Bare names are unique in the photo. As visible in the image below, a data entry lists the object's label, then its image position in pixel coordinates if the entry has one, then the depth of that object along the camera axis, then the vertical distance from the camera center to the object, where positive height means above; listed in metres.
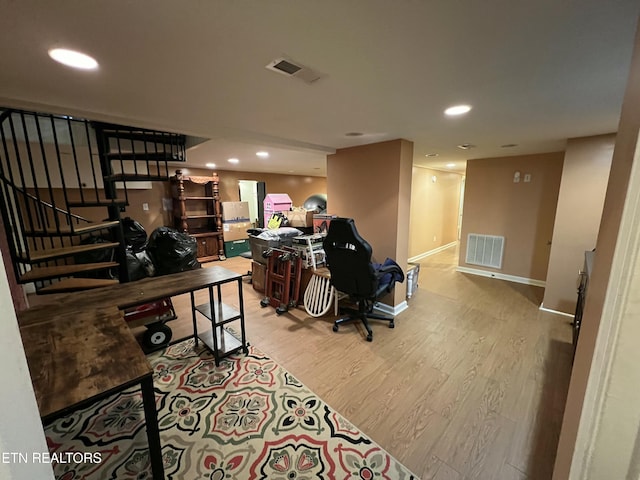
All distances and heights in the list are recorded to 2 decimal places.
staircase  2.19 +0.17
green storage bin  6.11 -1.20
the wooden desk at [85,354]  1.00 -0.73
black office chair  2.54 -0.76
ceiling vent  1.28 +0.66
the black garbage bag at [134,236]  3.99 -0.58
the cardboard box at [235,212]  6.00 -0.33
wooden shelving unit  5.43 -0.31
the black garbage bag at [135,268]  3.67 -1.00
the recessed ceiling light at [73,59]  1.17 +0.66
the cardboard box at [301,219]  4.23 -0.36
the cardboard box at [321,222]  3.71 -0.37
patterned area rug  1.46 -1.51
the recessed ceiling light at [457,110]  1.90 +0.65
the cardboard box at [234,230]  6.06 -0.78
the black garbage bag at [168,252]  4.06 -0.84
